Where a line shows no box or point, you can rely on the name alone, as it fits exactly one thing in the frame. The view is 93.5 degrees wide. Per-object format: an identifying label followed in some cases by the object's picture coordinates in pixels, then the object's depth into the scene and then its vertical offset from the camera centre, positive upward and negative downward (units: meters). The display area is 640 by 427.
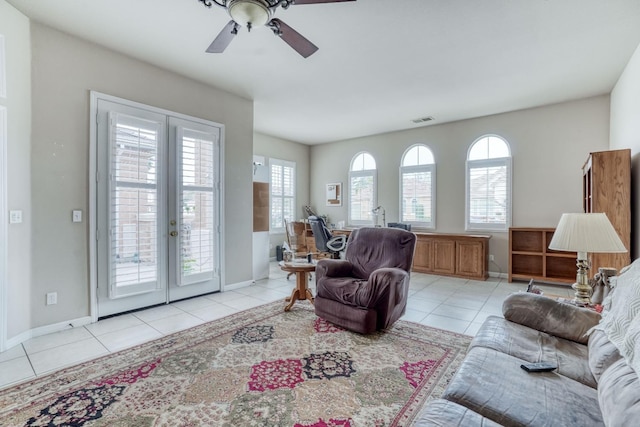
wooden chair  6.50 -0.57
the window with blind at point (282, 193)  7.16 +0.48
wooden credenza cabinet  5.17 -0.76
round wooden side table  3.56 -0.82
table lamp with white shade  1.99 -0.17
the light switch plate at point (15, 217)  2.60 -0.05
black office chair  5.23 -0.47
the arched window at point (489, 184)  5.33 +0.52
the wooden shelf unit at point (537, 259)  4.77 -0.75
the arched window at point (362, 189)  6.99 +0.57
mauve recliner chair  2.84 -0.71
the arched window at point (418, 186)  6.13 +0.55
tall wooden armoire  3.17 +0.22
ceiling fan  1.91 +1.31
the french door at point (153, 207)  3.26 +0.06
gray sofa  1.08 -0.75
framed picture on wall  7.52 +0.47
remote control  1.42 -0.73
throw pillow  1.26 -0.44
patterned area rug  1.74 -1.18
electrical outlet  2.92 -0.85
